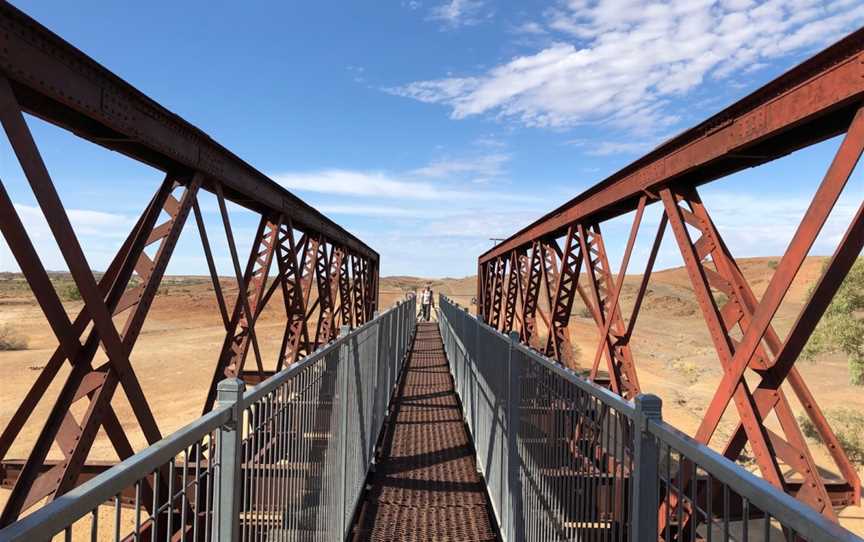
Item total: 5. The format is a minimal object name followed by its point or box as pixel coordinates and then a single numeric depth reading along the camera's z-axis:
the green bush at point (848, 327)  13.43
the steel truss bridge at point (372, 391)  2.27
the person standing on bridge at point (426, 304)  37.66
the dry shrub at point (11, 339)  28.48
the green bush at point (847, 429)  11.73
